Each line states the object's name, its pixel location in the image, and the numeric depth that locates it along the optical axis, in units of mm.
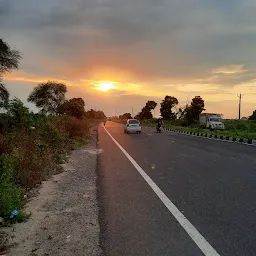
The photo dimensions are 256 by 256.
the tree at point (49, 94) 60026
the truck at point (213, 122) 35957
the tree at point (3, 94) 20911
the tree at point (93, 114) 106875
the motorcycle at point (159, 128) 30427
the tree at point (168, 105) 68174
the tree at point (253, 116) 59120
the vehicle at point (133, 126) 28641
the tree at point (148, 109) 89208
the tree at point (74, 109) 33517
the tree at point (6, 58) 21367
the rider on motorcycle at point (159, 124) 30512
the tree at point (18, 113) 11816
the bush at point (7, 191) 4233
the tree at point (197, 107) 52959
